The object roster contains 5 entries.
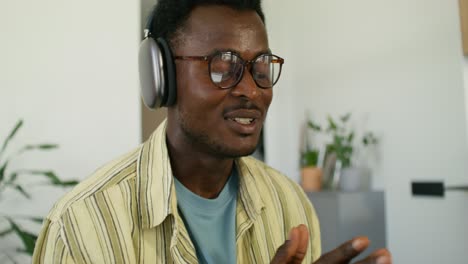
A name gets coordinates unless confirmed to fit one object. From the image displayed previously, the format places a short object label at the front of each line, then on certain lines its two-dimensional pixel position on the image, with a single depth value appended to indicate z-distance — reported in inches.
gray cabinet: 81.8
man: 30.9
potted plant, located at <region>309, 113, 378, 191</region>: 86.0
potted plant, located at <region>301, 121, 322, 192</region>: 95.4
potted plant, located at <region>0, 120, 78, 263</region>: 60.5
